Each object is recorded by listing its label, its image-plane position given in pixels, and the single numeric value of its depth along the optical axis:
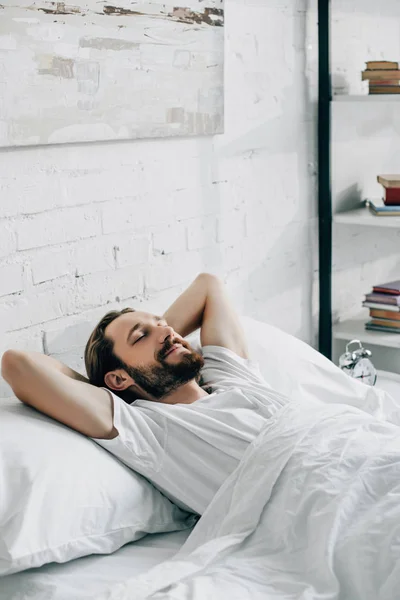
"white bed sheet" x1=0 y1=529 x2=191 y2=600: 1.42
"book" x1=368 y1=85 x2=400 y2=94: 2.83
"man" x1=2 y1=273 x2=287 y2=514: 1.67
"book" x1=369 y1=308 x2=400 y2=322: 3.00
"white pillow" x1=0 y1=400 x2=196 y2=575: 1.44
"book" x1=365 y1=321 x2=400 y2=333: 3.01
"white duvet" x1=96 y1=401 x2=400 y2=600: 1.32
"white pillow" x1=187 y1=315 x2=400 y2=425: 2.11
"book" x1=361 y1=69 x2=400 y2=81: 2.84
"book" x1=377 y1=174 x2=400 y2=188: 2.93
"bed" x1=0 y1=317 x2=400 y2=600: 1.33
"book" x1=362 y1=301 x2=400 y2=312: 3.00
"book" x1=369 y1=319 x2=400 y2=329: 3.01
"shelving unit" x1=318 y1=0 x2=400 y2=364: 2.89
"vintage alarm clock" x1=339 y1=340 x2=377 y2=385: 2.62
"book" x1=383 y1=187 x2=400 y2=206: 2.96
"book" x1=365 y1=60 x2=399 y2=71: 2.84
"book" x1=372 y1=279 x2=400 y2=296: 2.98
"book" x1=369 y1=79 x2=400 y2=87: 2.85
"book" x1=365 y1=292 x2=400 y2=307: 2.99
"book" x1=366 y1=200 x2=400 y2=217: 2.95
